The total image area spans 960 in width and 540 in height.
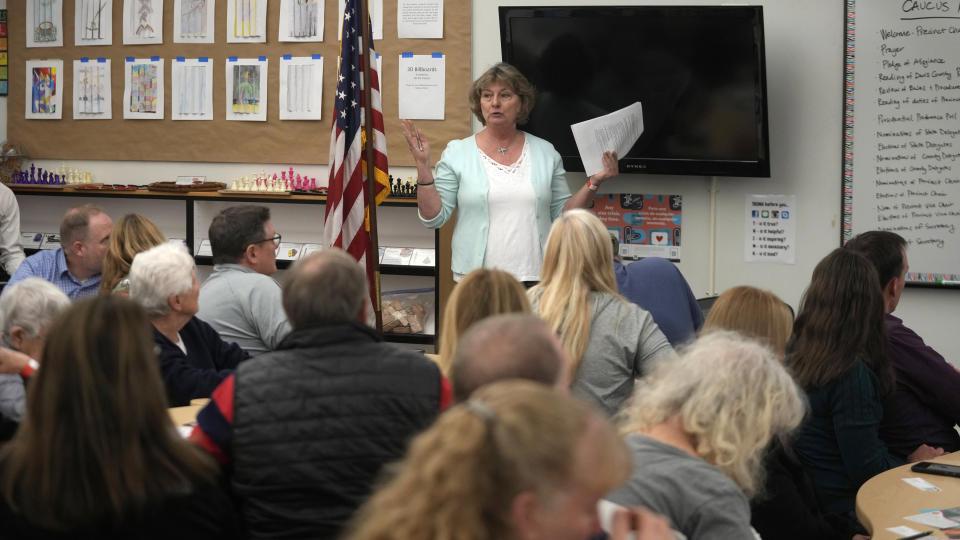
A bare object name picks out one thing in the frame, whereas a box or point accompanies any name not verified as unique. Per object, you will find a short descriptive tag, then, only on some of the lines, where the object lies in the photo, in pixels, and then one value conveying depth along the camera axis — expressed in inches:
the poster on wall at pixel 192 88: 269.1
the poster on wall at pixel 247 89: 264.5
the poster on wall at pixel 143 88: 273.7
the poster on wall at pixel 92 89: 278.7
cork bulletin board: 252.1
